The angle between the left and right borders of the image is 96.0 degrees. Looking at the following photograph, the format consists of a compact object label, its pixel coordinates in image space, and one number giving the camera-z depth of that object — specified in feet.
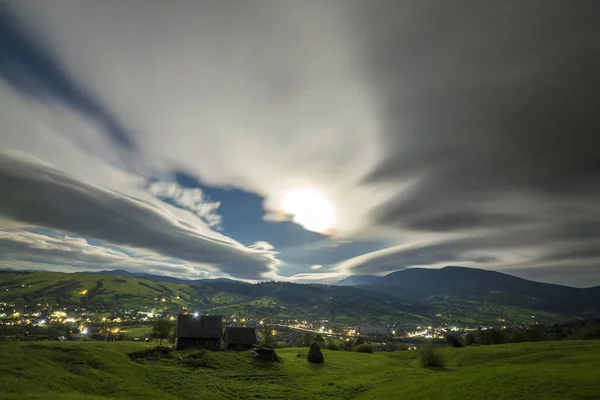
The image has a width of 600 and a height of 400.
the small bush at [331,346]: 399.03
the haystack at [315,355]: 255.91
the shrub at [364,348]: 376.27
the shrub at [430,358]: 259.19
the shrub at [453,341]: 385.13
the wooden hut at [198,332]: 260.21
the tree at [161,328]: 298.15
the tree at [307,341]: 455.34
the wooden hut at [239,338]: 270.26
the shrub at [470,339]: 443.32
